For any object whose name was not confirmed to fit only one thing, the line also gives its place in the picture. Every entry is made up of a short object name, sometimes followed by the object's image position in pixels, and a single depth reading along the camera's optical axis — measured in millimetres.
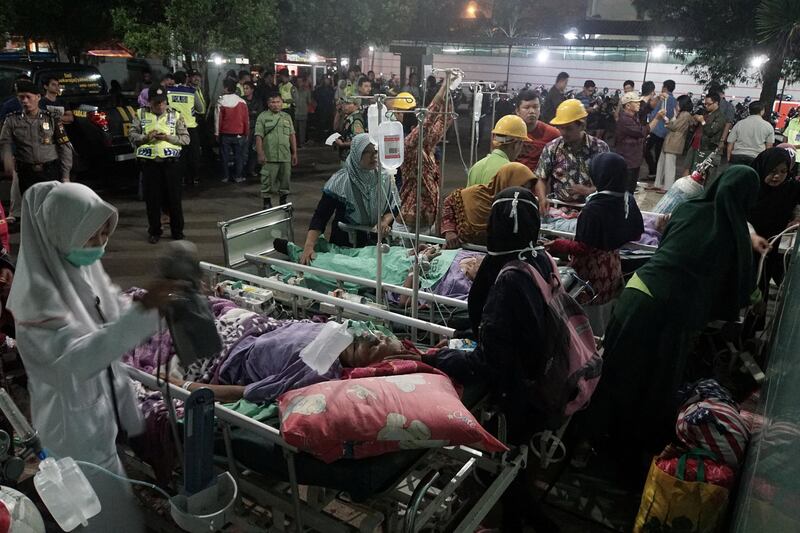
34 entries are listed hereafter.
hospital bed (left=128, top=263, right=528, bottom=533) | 2414
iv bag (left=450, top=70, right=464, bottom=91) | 4662
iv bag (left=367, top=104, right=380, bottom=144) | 4082
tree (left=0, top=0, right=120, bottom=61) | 13906
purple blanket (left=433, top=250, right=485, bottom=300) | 4363
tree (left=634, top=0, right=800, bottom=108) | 12219
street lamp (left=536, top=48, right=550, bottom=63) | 26062
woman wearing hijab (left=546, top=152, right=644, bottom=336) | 3945
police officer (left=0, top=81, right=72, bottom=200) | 6914
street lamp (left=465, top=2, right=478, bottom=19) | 13172
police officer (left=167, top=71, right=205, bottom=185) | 9398
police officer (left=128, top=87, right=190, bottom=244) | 7043
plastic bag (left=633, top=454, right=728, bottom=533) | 2824
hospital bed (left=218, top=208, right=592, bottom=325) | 4023
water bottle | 1802
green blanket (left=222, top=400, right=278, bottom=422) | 2771
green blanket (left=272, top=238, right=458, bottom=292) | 4586
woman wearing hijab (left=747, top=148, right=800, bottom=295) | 5168
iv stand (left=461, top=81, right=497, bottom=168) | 6116
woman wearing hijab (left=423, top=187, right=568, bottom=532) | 2650
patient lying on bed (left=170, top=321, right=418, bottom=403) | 2867
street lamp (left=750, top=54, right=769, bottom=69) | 12836
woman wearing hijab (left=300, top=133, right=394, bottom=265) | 4988
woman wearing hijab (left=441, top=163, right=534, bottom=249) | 4680
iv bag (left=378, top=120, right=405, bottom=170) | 3678
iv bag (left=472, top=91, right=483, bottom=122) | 6023
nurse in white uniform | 1914
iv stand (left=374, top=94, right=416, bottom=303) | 3868
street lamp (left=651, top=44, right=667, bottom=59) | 21581
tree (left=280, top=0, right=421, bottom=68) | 16719
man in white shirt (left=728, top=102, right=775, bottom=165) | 8367
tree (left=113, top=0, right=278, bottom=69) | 11352
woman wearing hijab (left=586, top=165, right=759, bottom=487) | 3334
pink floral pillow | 2344
